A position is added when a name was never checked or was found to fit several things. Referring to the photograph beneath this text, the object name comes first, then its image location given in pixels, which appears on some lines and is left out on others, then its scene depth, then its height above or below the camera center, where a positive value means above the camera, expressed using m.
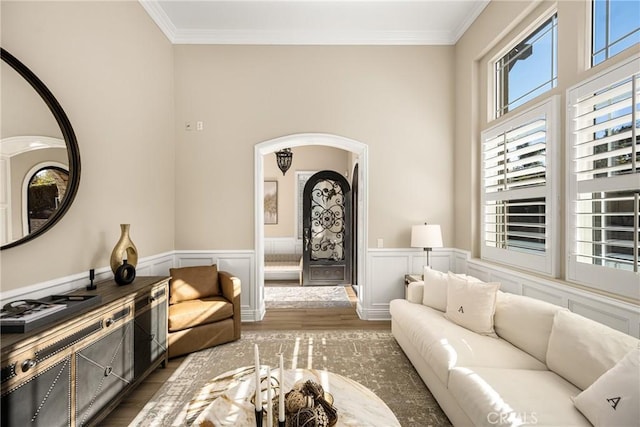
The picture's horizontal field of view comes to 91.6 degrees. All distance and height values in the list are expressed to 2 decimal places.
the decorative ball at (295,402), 1.43 -0.87
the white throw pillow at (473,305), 2.52 -0.76
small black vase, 2.61 -0.50
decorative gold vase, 2.67 -0.32
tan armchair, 3.12 -0.98
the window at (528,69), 2.66 +1.41
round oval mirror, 1.88 +0.39
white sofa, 1.45 -0.93
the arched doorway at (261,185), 4.19 +0.41
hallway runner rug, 4.91 -1.40
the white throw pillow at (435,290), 3.04 -0.75
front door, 6.18 -0.30
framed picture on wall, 7.84 +0.33
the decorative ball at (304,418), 1.34 -0.89
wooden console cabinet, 1.48 -0.86
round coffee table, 1.49 -0.99
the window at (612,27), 1.97 +1.25
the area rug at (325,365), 2.26 -1.42
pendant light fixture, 5.75 +1.06
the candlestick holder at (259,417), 1.17 -0.76
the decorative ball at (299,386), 1.54 -0.88
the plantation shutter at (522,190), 2.56 +0.23
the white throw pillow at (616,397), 1.32 -0.81
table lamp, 3.77 -0.27
